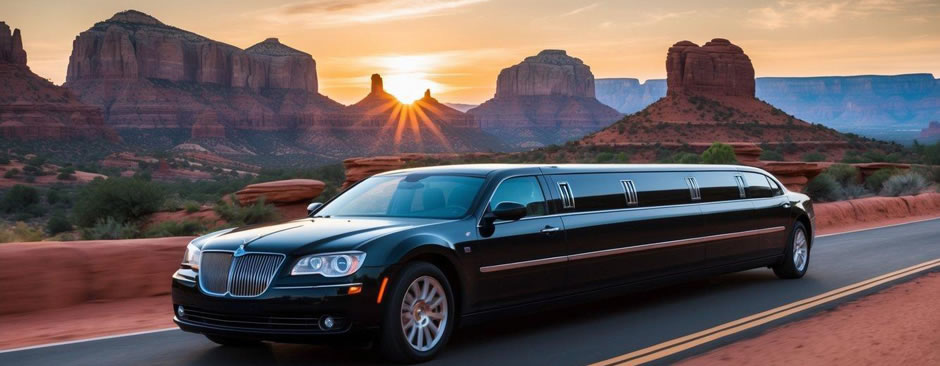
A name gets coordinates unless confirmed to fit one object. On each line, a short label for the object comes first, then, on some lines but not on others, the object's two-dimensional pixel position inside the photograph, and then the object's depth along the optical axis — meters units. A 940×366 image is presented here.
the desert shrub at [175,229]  28.02
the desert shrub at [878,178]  38.97
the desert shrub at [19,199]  48.38
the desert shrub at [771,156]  68.19
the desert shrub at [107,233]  22.65
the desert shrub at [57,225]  35.81
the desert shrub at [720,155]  45.58
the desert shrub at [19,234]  17.02
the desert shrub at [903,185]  33.59
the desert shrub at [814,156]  68.13
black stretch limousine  6.50
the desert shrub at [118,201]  35.03
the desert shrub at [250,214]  31.97
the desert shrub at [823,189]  34.09
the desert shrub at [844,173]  40.75
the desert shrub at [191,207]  36.38
